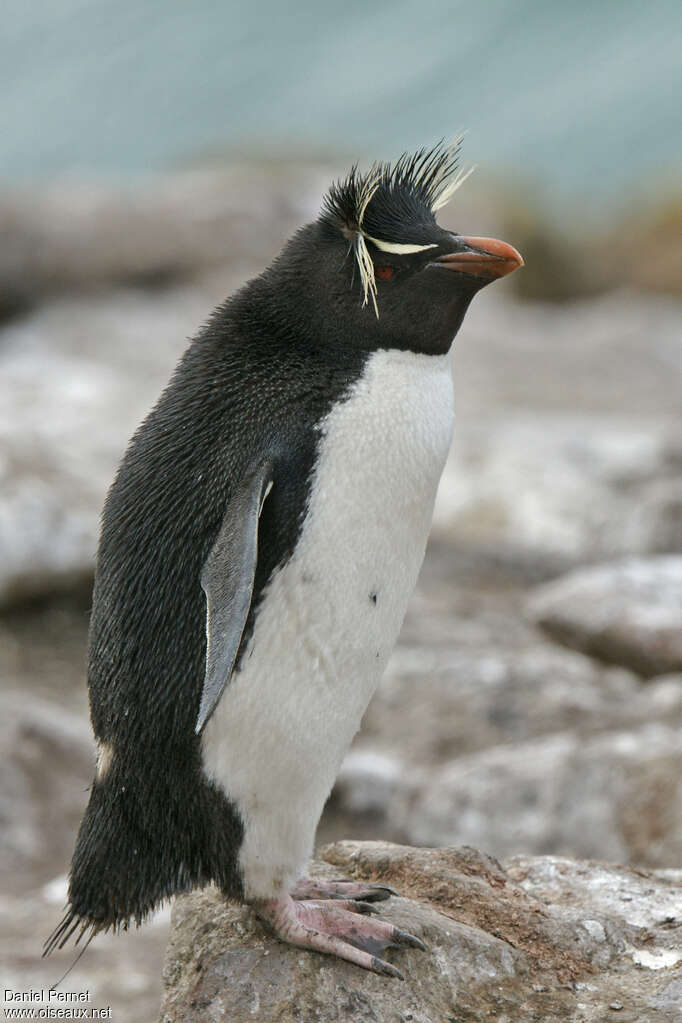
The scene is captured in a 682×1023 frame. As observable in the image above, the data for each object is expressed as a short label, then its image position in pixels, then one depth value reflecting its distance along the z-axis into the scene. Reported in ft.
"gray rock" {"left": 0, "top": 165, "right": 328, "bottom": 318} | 60.39
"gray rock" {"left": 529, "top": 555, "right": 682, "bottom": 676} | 30.76
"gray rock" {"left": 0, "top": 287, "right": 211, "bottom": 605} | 34.42
